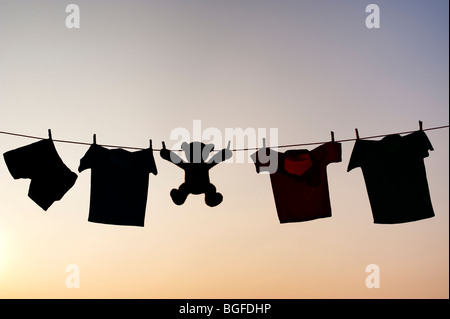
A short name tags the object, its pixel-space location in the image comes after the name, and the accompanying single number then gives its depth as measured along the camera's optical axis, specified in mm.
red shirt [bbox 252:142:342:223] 5148
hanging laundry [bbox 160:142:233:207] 4996
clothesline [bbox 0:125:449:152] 4828
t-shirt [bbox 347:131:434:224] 4910
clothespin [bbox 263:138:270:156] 5178
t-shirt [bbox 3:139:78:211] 4918
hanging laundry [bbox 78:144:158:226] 4988
